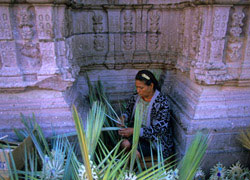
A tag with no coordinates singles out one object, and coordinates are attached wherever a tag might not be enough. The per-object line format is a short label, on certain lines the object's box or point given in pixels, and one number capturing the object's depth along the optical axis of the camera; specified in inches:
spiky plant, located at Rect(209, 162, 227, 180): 80.4
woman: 84.7
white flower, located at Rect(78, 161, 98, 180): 49.7
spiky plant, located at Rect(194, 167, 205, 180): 82.6
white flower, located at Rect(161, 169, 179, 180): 56.4
